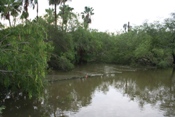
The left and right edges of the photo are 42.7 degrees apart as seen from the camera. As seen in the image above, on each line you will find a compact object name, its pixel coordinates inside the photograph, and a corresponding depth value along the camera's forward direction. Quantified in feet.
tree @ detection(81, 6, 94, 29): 167.06
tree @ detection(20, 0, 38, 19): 66.20
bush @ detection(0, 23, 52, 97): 31.09
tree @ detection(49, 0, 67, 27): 102.12
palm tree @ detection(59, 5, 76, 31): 103.86
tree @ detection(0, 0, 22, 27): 35.10
